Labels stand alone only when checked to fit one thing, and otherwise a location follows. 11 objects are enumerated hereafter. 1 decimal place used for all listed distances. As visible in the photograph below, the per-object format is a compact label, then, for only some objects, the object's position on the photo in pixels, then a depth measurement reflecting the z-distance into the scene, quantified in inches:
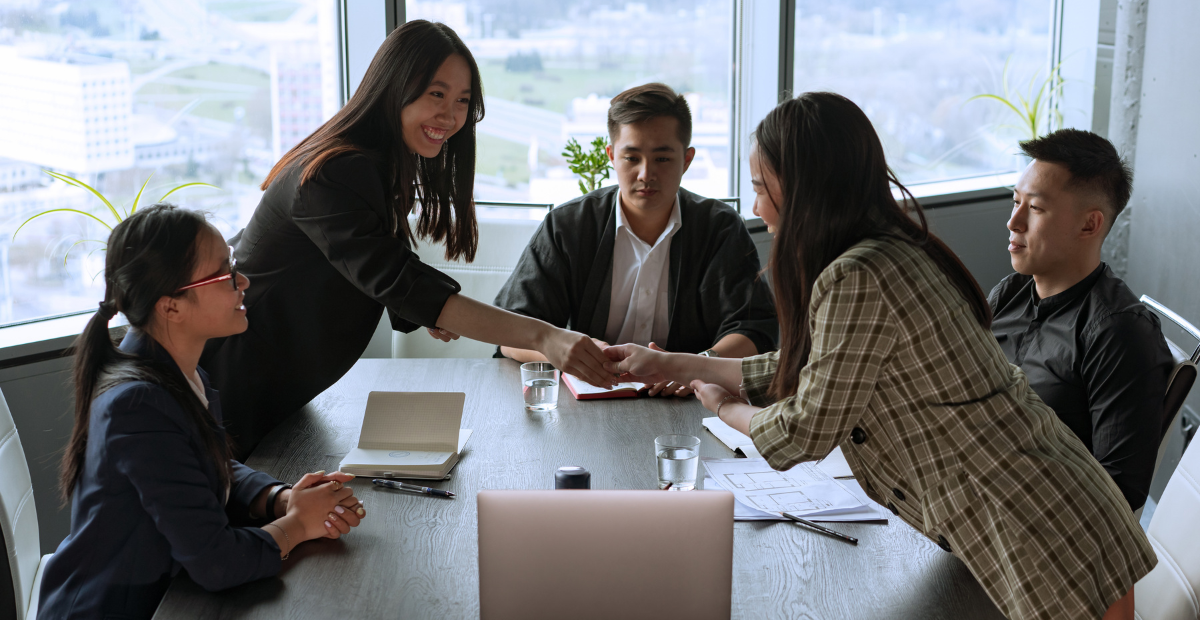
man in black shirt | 65.2
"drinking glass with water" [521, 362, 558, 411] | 76.1
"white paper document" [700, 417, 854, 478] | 62.7
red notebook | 79.4
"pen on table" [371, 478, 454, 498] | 58.0
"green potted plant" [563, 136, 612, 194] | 122.0
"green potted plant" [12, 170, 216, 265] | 109.5
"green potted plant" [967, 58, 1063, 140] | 176.2
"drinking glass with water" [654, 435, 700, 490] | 58.7
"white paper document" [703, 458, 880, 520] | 55.2
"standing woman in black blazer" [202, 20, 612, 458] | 68.3
